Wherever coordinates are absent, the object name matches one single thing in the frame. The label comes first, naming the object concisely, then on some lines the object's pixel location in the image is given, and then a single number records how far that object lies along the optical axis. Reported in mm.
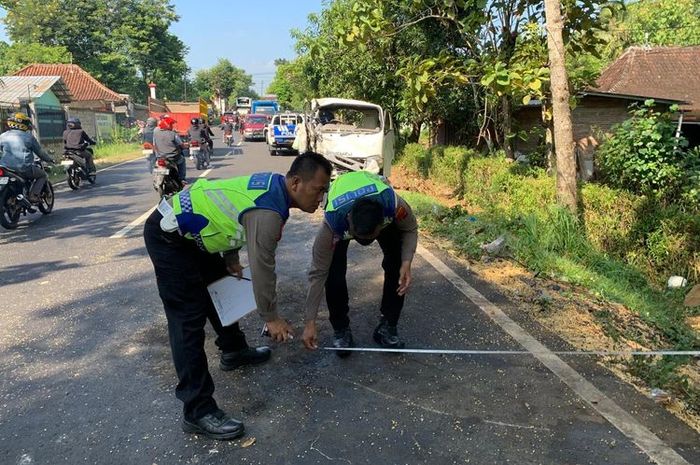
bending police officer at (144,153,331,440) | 2492
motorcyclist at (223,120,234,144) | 28608
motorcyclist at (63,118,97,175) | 11984
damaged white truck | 12898
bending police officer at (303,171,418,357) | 2838
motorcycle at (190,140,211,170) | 16156
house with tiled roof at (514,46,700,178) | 15047
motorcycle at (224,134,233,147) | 28589
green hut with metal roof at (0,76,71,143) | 16312
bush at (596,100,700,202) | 7520
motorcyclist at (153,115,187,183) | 10570
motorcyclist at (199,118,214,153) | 17109
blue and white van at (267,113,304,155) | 23188
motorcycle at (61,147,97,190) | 11750
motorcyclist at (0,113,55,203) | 8016
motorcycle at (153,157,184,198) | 10289
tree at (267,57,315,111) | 28062
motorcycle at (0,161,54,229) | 7715
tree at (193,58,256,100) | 96250
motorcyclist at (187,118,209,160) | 16438
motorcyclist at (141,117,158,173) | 12273
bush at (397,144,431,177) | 13719
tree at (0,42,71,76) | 42406
